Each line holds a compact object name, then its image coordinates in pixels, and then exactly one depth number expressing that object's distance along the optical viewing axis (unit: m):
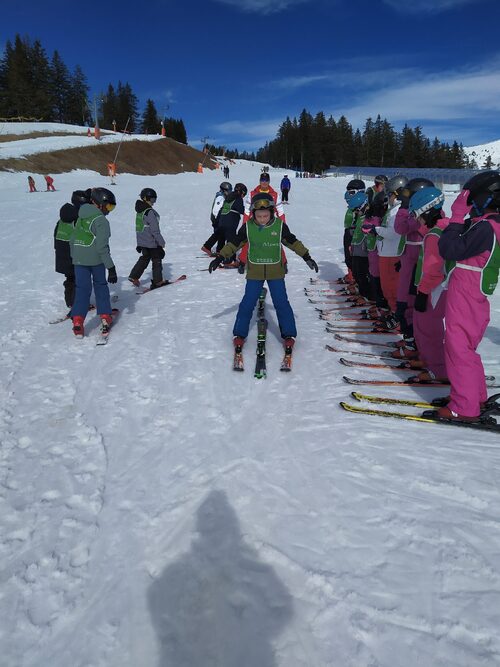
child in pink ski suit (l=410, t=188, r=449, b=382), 3.97
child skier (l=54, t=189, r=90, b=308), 5.89
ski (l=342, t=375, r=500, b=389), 4.50
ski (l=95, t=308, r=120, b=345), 5.87
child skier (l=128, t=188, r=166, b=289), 7.89
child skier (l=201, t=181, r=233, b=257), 10.58
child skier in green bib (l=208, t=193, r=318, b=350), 4.92
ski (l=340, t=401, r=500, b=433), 3.58
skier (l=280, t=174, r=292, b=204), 23.66
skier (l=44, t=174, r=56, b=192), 25.24
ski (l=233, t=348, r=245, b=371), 5.00
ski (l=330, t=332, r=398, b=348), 5.77
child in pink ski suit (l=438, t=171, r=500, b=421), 3.18
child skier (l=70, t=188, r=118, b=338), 5.68
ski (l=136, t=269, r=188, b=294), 8.60
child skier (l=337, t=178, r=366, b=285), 7.84
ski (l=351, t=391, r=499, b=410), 4.07
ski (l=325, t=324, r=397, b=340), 6.22
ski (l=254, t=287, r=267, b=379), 4.86
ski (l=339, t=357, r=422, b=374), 4.97
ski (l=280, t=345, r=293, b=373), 4.96
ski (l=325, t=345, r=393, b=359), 5.34
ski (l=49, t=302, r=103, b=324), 6.65
